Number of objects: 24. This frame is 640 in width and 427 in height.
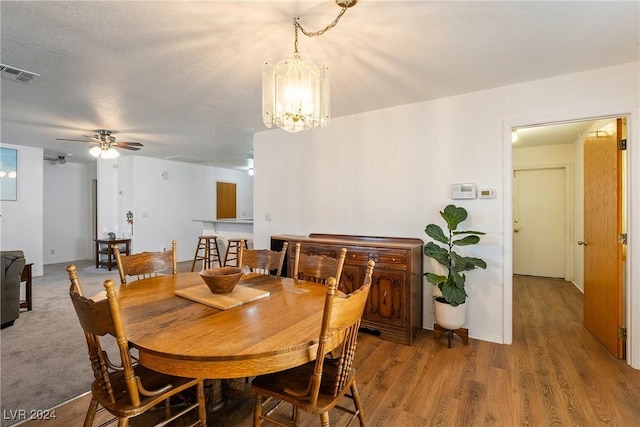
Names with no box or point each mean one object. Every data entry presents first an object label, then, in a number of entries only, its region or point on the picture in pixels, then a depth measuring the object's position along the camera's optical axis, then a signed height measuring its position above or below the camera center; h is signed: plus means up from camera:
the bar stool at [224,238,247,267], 5.05 -0.55
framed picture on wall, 5.14 +0.69
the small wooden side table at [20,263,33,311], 3.72 -0.88
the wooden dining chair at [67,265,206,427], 1.14 -0.71
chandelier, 1.82 +0.75
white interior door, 5.36 -0.14
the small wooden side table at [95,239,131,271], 6.07 -0.72
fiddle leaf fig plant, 2.71 -0.40
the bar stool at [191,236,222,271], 5.39 -0.70
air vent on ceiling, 2.48 +1.18
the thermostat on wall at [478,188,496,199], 2.95 +0.21
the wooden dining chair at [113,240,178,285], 2.17 -0.37
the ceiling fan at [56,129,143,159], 4.30 +1.01
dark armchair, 3.17 -0.78
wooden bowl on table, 1.67 -0.36
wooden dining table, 1.10 -0.49
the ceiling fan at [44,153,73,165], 6.43 +1.20
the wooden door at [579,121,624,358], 2.60 -0.26
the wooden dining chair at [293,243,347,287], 2.08 -0.37
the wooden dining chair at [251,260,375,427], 1.19 -0.77
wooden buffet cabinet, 2.88 -0.66
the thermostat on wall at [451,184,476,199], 3.02 +0.23
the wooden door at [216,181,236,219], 8.37 +0.40
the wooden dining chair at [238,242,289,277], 2.46 -0.37
